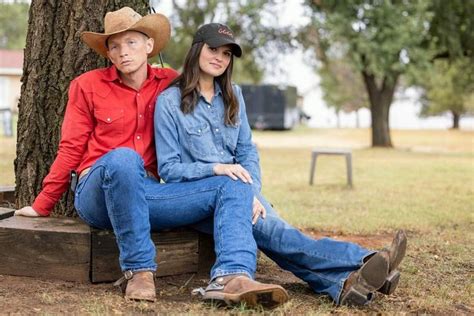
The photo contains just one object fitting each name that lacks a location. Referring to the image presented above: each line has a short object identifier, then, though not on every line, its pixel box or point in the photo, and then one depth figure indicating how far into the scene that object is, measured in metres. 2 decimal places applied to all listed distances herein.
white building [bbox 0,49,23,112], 53.59
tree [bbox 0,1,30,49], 57.03
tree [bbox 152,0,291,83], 23.69
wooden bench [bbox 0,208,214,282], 4.10
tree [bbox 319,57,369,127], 57.81
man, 3.69
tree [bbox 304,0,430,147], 21.73
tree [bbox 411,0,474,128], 23.84
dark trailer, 42.91
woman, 3.79
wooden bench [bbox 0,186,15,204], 5.42
